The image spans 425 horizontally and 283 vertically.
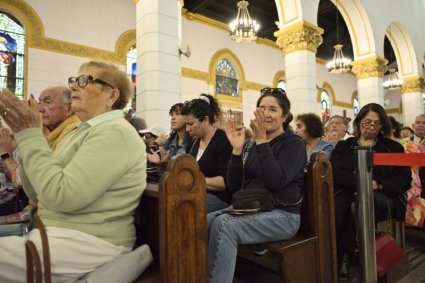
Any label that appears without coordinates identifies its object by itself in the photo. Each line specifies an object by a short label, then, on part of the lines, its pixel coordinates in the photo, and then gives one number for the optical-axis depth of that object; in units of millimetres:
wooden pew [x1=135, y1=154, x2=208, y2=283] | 1284
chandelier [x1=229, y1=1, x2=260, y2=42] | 8633
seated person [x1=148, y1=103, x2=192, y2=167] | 3450
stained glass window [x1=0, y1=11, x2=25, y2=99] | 7441
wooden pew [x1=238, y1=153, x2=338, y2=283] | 1783
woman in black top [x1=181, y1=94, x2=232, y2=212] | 2316
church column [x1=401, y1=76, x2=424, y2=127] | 11688
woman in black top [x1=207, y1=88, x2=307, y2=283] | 1681
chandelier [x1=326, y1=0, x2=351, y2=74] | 10617
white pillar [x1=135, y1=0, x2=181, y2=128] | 4488
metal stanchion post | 1916
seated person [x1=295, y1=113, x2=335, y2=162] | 3436
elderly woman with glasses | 1167
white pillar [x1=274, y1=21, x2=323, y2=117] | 7008
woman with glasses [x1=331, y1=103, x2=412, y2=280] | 2494
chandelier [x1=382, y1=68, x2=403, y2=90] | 12956
